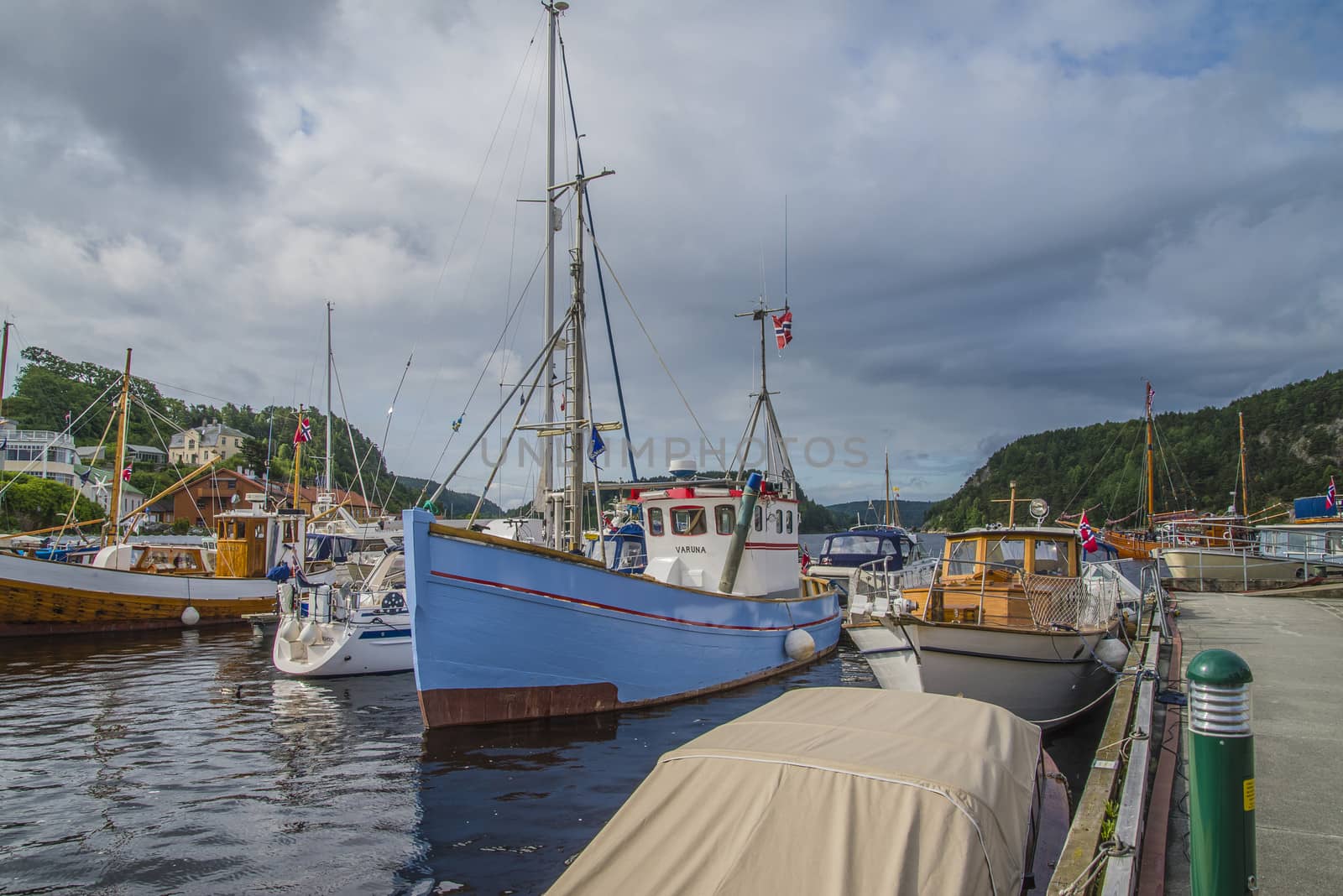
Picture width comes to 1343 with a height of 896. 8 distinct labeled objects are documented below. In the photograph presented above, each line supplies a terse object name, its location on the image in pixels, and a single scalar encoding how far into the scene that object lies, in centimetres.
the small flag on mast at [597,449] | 1474
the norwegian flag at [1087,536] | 1521
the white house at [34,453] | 6306
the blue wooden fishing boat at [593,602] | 1048
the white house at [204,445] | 9294
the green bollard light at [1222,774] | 324
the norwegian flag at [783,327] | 2206
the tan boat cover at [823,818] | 329
